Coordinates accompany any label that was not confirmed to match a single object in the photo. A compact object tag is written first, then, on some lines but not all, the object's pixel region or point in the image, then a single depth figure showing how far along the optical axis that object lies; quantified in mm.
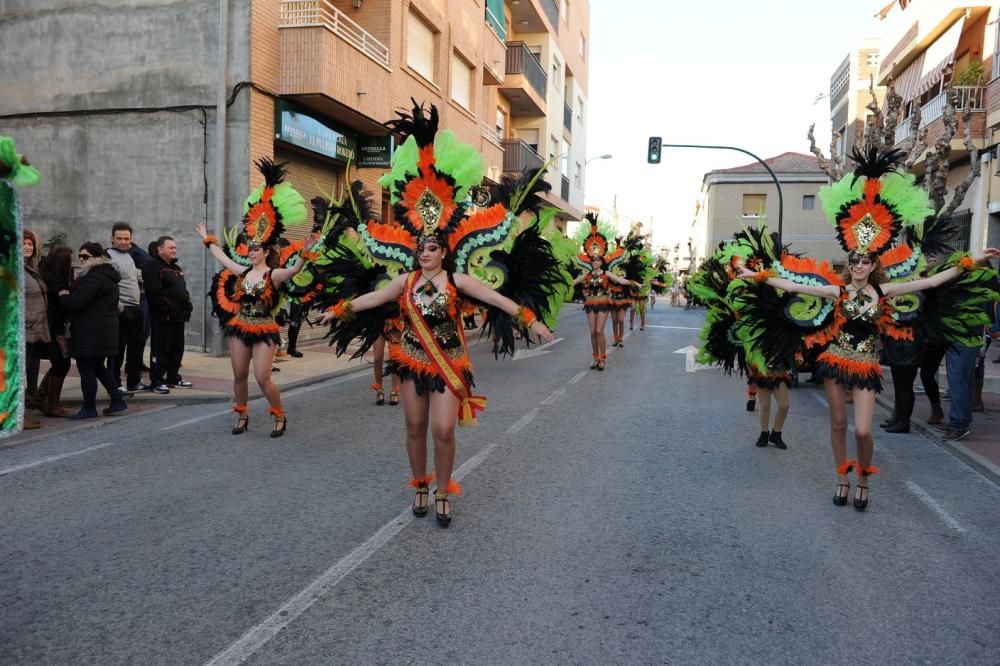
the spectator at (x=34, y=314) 7594
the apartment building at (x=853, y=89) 35719
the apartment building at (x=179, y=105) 14547
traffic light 28812
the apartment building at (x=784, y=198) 54625
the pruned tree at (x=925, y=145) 14461
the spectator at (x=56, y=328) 8414
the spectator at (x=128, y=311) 9570
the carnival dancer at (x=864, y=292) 5719
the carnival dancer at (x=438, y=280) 5148
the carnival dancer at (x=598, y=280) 13707
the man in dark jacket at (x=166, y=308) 9977
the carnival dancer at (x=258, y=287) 7586
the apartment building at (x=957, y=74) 19812
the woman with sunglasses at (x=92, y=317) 8242
